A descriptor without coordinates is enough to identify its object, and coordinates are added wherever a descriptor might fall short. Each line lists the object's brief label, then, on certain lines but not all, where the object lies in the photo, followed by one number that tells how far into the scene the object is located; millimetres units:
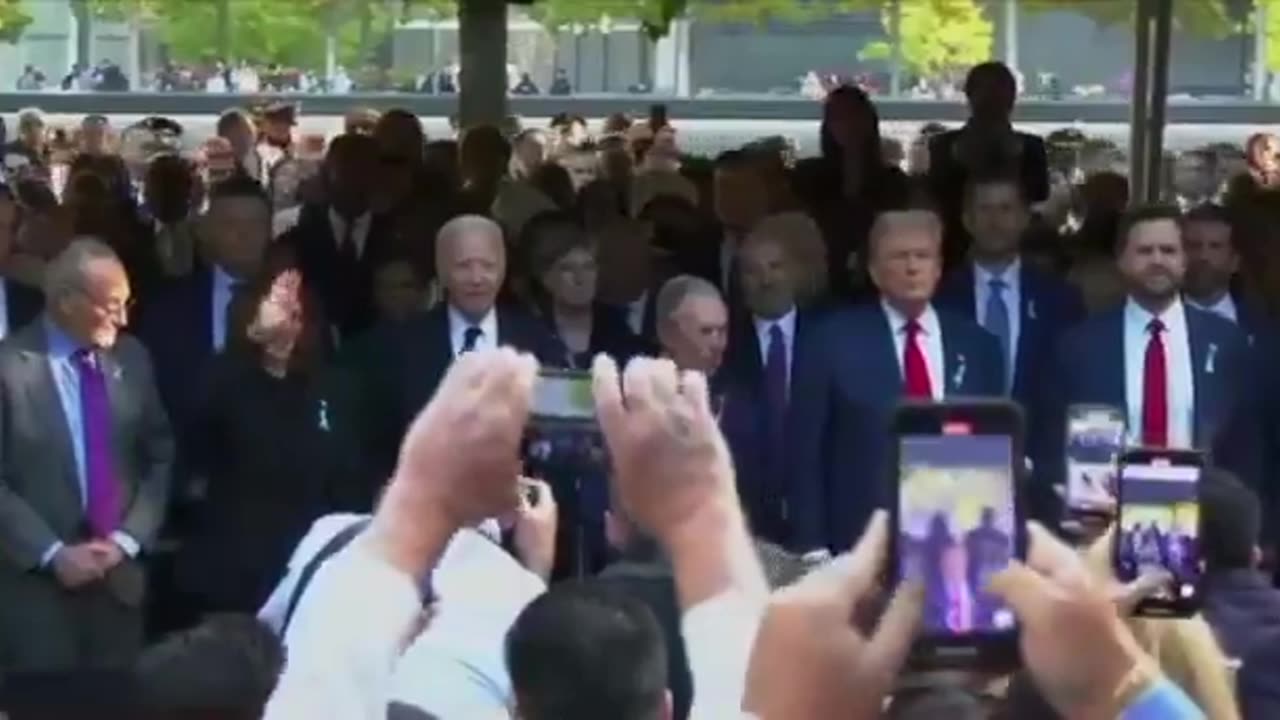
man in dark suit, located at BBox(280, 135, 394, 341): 9031
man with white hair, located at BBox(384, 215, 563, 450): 7434
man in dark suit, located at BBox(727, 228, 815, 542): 7512
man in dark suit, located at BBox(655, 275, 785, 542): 7207
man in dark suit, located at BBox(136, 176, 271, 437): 8156
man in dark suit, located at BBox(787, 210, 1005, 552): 7289
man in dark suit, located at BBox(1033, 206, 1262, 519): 7414
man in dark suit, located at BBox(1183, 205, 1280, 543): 7699
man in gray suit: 7180
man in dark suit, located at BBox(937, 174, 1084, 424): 8242
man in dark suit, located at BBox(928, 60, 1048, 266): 10867
